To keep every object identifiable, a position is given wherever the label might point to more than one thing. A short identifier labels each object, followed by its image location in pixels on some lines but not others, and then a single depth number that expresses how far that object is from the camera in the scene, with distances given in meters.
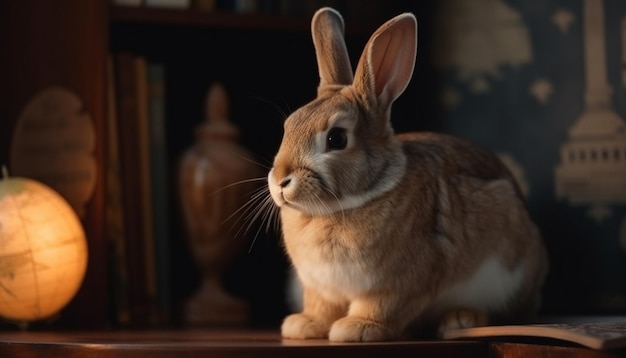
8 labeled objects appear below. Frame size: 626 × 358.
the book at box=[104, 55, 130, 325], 1.79
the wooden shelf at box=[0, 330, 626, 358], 1.41
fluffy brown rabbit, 1.46
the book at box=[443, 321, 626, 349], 1.33
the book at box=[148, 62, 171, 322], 1.84
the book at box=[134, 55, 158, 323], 1.83
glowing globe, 1.59
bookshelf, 1.72
